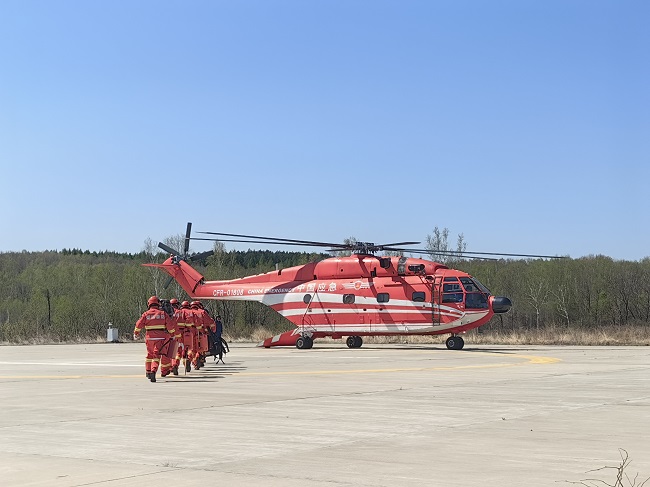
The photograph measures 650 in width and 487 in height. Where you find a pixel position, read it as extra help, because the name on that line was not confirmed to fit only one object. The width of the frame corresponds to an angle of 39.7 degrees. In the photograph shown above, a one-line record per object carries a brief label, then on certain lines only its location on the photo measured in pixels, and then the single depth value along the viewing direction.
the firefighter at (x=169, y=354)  20.72
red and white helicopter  35.91
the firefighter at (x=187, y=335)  22.80
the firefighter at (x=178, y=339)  21.78
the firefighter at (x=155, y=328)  20.12
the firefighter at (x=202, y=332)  23.59
